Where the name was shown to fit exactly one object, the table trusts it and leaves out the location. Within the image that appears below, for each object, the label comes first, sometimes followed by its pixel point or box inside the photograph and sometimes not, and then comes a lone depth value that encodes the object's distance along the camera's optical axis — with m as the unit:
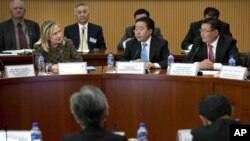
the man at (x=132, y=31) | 10.04
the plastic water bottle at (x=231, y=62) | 7.01
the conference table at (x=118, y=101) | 6.36
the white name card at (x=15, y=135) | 4.49
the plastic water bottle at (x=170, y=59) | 7.34
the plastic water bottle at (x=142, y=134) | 4.66
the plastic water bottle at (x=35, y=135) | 4.63
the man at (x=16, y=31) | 9.54
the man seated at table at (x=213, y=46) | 7.41
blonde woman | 7.49
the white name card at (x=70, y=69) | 6.70
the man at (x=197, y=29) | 10.02
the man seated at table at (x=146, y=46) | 7.85
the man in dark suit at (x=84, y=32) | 9.99
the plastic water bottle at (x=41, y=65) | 7.07
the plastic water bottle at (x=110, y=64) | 7.09
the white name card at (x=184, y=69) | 6.41
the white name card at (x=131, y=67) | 6.68
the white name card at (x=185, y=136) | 4.29
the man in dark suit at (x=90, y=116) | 3.65
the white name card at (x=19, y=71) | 6.46
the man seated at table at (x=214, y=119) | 3.94
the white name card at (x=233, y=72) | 6.09
